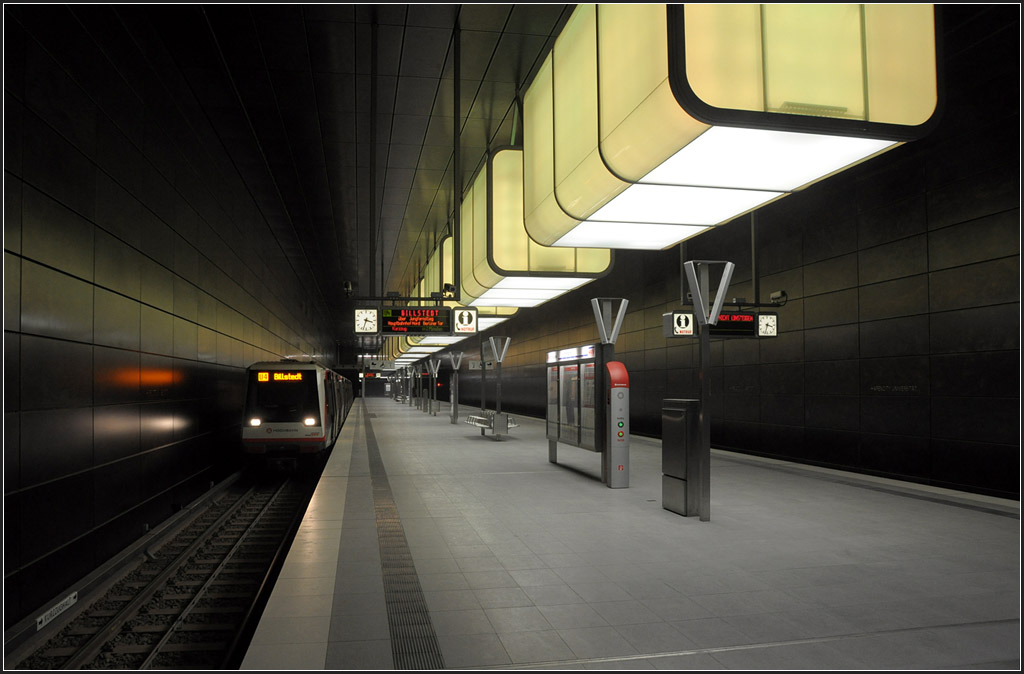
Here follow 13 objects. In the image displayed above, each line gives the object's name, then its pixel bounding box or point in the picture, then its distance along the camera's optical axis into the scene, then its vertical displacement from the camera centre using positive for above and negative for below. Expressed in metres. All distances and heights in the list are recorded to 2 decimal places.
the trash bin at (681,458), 7.86 -1.11
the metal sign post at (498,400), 18.83 -1.04
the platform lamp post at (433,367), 37.12 -0.03
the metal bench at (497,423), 18.83 -1.63
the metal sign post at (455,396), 27.27 -1.21
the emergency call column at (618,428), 9.80 -0.92
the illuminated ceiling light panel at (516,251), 11.16 +1.91
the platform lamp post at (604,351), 10.23 +0.22
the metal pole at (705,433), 7.64 -0.79
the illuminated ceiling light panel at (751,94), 4.70 +1.97
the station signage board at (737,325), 13.20 +0.78
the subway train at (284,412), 15.15 -1.01
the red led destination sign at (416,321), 13.77 +0.94
